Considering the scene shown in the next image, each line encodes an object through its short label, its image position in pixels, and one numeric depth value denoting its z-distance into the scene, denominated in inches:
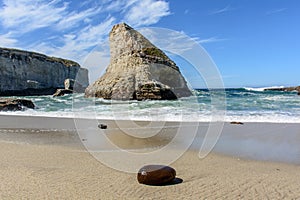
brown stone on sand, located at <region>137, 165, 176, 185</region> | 203.8
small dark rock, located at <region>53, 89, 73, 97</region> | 2064.2
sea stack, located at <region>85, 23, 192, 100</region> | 1259.8
